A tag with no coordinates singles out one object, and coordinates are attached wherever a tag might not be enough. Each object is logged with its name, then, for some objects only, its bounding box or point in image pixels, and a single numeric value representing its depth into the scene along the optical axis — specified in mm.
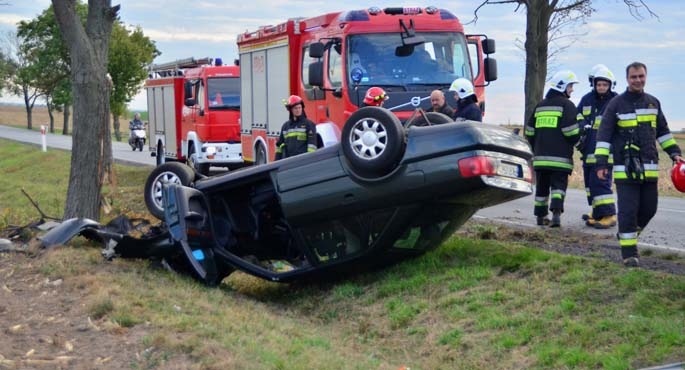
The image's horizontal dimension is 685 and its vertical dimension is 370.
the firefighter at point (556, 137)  11367
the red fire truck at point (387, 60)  13766
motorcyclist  40688
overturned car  7844
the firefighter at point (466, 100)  10867
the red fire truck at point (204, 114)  22344
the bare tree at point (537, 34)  22234
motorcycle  40406
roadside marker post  36825
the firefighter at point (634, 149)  8156
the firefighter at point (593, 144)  11680
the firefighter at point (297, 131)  12367
